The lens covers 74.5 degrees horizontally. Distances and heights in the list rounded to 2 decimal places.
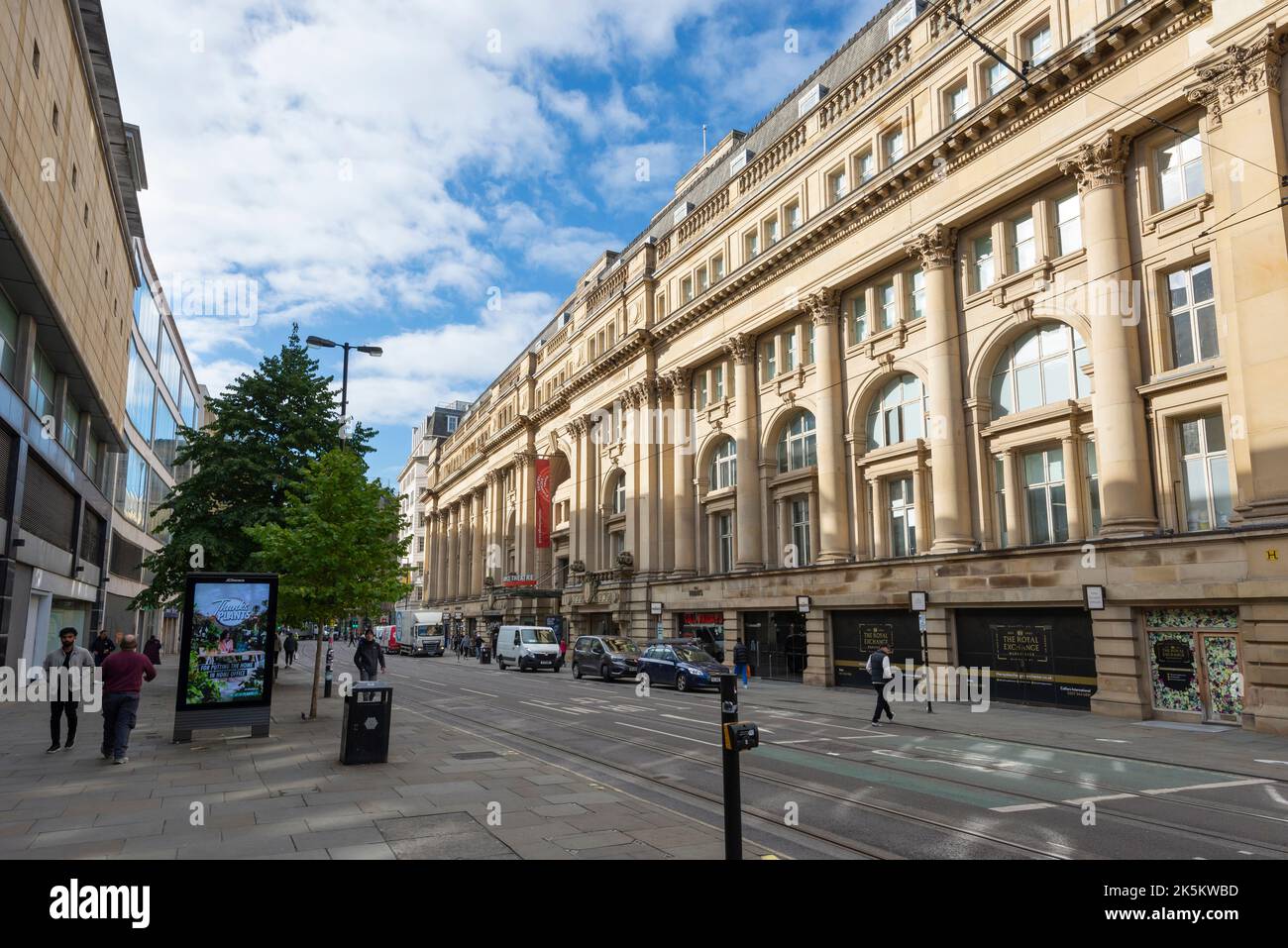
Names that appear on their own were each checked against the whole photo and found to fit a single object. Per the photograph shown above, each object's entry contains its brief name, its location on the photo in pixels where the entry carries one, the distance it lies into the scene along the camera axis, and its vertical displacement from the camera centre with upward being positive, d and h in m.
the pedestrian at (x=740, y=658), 31.56 -2.28
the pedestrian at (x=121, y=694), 12.17 -1.33
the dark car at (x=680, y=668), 27.91 -2.36
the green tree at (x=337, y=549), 17.56 +1.06
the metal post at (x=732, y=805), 5.83 -1.44
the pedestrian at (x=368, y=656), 20.23 -1.34
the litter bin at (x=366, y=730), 11.83 -1.81
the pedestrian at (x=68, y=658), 12.90 -0.85
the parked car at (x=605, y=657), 32.53 -2.33
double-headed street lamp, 23.46 +7.10
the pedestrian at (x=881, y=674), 18.42 -1.70
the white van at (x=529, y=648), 40.50 -2.44
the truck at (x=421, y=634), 61.53 -2.62
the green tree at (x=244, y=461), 27.58 +4.72
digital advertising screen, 14.13 -0.70
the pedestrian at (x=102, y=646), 26.30 -1.42
